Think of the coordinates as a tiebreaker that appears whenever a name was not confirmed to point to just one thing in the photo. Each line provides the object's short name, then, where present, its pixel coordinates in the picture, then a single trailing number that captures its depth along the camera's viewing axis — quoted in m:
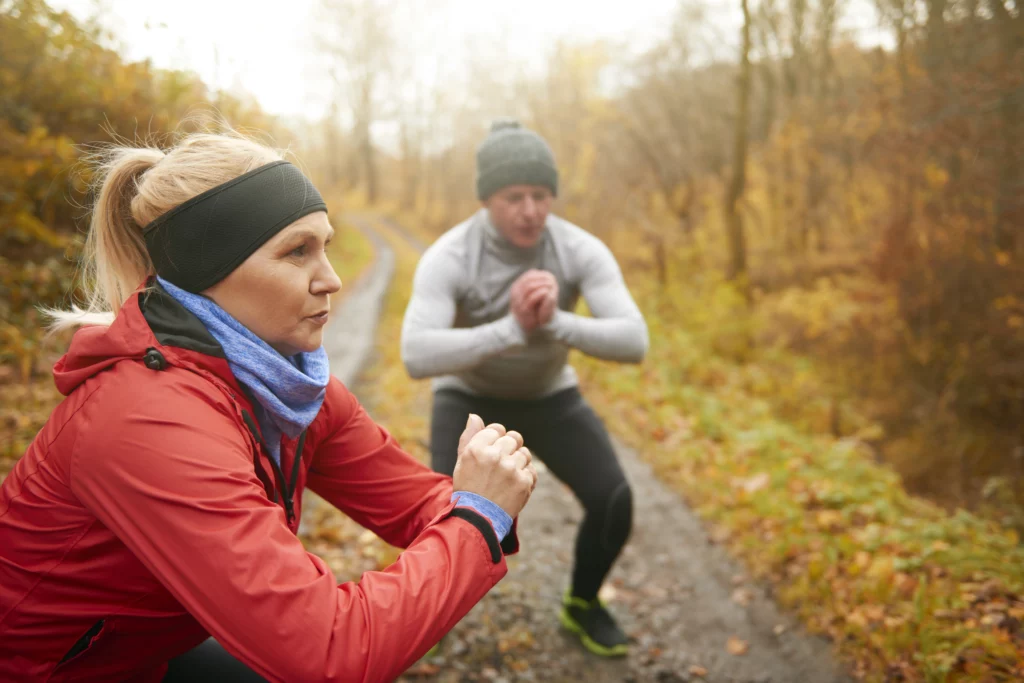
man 3.10
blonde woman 1.27
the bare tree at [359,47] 29.67
